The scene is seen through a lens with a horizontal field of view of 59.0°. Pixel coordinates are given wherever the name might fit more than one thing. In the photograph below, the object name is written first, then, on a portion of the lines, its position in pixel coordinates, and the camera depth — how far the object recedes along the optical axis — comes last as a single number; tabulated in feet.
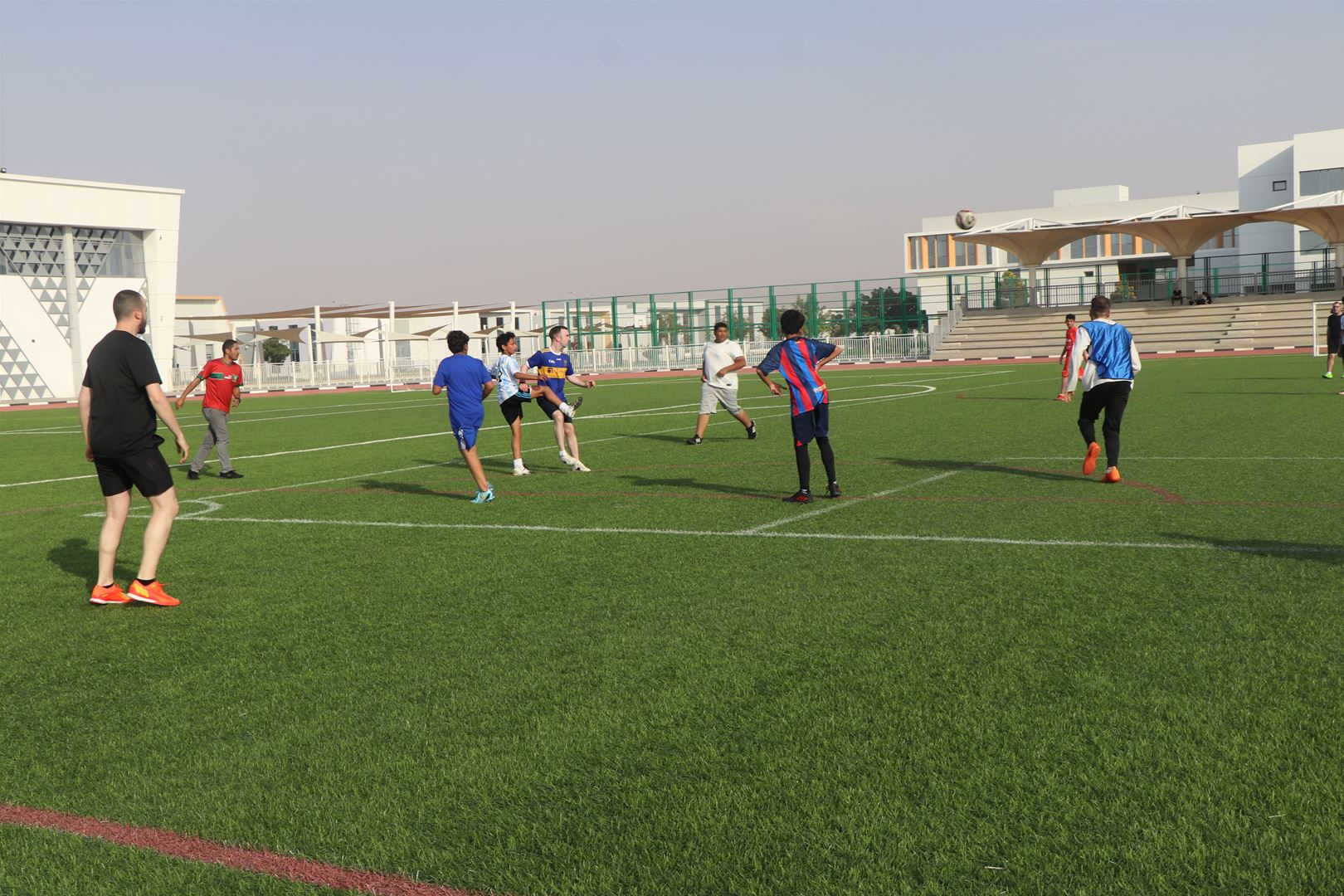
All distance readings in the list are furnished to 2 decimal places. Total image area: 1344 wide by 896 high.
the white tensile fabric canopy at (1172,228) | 176.04
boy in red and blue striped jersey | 34.19
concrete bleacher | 154.71
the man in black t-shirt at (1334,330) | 75.82
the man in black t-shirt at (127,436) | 23.02
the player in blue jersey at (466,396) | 38.29
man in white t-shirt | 55.06
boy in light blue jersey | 45.80
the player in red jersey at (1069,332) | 67.46
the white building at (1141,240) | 191.31
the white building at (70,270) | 155.12
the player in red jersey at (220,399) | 49.01
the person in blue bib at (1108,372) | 37.24
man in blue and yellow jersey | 45.96
